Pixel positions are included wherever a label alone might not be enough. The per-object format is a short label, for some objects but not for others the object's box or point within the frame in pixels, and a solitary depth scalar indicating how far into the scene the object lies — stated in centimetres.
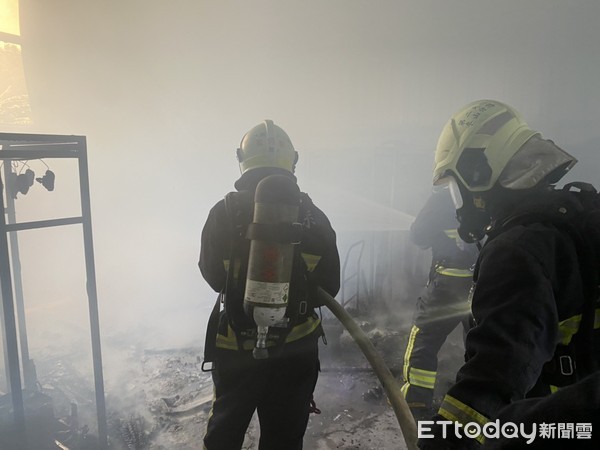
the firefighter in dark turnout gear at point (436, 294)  277
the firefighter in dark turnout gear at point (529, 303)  92
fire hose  121
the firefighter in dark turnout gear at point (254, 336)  182
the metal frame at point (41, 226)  256
